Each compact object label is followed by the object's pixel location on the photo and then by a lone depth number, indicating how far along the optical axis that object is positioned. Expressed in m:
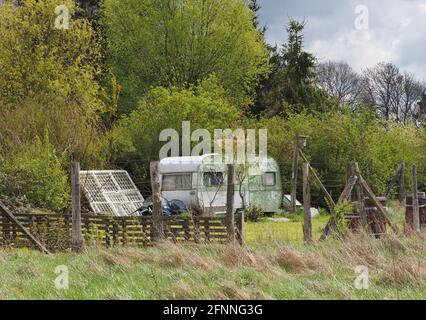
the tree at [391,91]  58.31
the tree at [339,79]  57.50
